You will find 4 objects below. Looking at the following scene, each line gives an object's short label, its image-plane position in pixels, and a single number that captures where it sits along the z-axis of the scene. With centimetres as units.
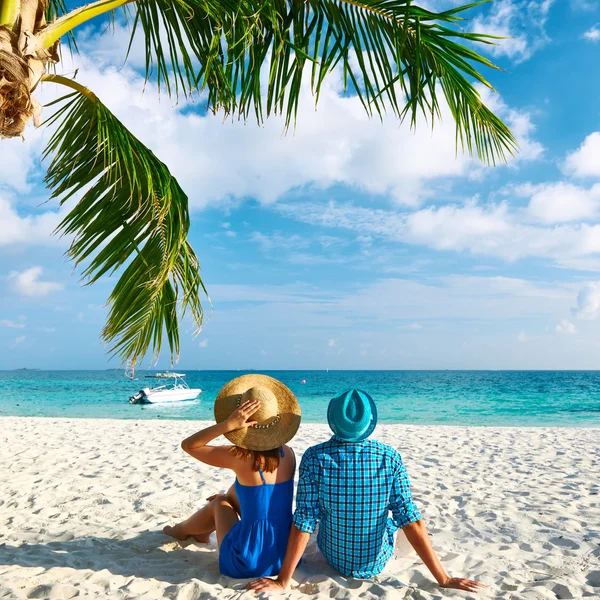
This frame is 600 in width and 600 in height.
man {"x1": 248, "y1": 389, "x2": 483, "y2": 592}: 256
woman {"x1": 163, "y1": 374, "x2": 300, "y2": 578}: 270
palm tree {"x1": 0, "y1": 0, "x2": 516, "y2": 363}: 353
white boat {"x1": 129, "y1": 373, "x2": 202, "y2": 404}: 2308
